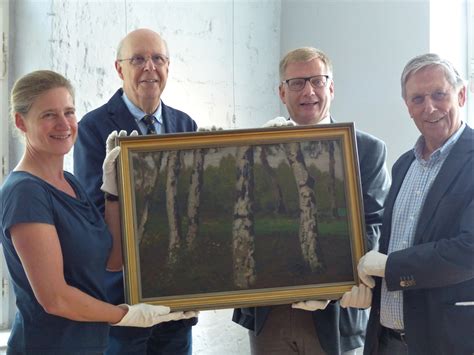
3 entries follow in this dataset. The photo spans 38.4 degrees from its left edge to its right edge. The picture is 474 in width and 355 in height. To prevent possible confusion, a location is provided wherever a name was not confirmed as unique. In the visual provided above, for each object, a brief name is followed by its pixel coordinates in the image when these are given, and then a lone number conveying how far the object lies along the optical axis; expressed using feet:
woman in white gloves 6.07
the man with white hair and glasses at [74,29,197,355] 7.82
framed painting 7.06
